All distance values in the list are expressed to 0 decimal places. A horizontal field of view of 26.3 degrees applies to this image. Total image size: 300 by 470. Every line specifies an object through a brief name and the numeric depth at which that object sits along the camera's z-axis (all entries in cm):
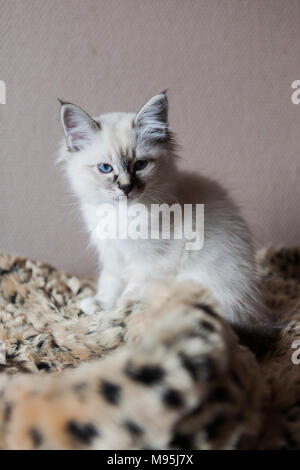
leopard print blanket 38
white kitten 56
